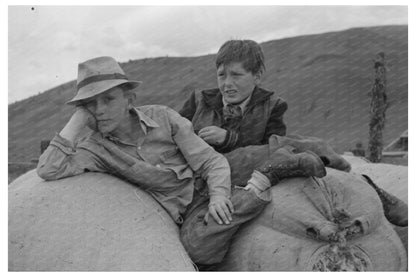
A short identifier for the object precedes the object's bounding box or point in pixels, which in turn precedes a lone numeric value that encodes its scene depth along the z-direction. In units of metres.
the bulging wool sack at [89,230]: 2.63
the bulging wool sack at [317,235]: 2.76
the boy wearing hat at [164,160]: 2.81
